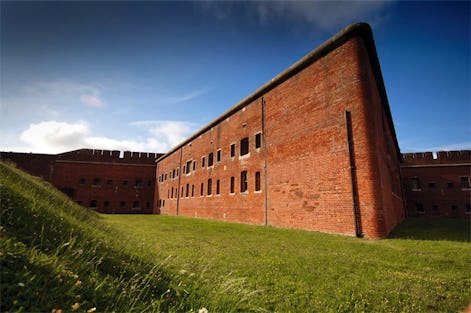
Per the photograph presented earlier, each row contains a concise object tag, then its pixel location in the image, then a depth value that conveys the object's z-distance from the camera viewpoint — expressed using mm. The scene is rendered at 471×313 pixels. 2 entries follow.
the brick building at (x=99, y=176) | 31234
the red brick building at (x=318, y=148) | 9086
